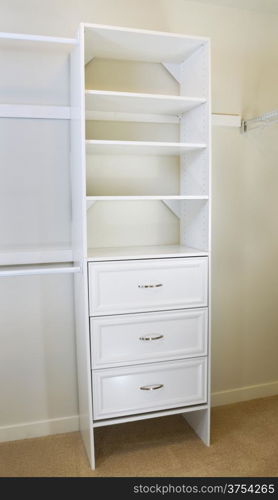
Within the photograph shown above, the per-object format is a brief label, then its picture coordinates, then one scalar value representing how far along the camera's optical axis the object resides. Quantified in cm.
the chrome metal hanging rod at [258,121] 235
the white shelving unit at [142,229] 201
